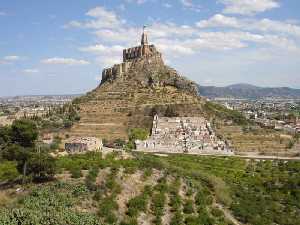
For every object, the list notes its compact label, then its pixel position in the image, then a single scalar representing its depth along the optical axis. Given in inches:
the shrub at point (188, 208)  953.5
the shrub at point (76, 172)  1023.6
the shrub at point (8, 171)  1086.4
